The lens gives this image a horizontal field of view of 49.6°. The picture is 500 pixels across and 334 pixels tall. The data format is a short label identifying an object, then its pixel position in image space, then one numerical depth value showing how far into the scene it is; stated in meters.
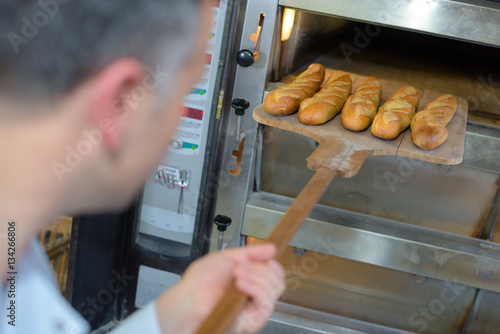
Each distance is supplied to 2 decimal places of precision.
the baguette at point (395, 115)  1.61
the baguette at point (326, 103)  1.65
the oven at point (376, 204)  1.72
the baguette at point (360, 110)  1.66
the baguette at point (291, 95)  1.68
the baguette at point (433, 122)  1.56
